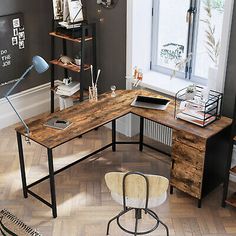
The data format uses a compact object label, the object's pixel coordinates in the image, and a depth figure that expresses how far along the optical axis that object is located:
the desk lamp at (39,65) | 3.65
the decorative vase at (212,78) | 4.06
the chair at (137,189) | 3.14
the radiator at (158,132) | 4.70
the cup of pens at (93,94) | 4.35
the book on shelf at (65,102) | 5.23
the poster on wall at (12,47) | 4.91
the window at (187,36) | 4.31
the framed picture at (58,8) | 4.80
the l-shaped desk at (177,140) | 3.70
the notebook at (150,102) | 4.21
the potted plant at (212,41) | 4.09
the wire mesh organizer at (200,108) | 3.86
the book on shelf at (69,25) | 4.75
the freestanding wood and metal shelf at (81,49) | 4.72
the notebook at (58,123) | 3.81
